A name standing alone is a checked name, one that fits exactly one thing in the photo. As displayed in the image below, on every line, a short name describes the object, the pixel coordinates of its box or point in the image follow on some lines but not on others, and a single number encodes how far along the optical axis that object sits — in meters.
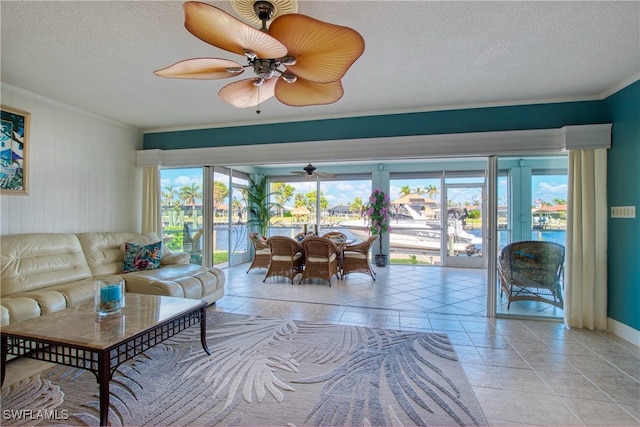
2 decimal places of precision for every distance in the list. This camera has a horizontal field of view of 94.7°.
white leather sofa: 2.64
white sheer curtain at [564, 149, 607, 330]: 3.28
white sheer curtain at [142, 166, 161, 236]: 4.83
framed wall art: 3.16
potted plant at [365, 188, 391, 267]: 7.09
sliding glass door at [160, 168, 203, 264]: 4.98
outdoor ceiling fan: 5.96
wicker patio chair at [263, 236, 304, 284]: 5.17
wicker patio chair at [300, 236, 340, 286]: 5.05
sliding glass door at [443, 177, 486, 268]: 6.94
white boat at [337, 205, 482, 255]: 7.05
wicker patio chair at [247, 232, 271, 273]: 5.87
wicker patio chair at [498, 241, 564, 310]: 3.61
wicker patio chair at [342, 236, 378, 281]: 5.48
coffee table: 1.73
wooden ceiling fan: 1.33
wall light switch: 2.98
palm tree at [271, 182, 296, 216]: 8.01
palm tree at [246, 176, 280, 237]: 7.64
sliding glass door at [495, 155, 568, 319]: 3.56
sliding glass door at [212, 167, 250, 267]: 5.70
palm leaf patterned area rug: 1.83
